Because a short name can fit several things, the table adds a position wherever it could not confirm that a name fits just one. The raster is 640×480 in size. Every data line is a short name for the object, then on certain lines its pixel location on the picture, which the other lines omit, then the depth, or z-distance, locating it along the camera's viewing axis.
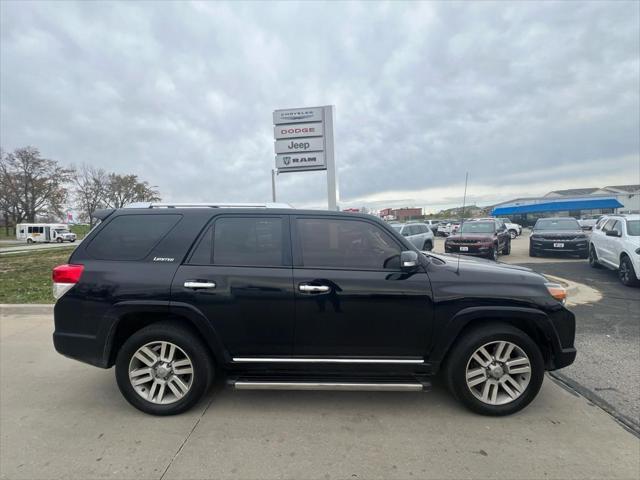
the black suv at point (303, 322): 2.82
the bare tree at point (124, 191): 50.44
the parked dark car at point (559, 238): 12.10
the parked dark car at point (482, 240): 11.65
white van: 40.62
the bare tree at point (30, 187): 44.78
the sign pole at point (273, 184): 16.68
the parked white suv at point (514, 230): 29.27
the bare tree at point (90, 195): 51.19
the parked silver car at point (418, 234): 14.26
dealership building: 46.44
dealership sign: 8.27
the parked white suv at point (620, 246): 7.28
